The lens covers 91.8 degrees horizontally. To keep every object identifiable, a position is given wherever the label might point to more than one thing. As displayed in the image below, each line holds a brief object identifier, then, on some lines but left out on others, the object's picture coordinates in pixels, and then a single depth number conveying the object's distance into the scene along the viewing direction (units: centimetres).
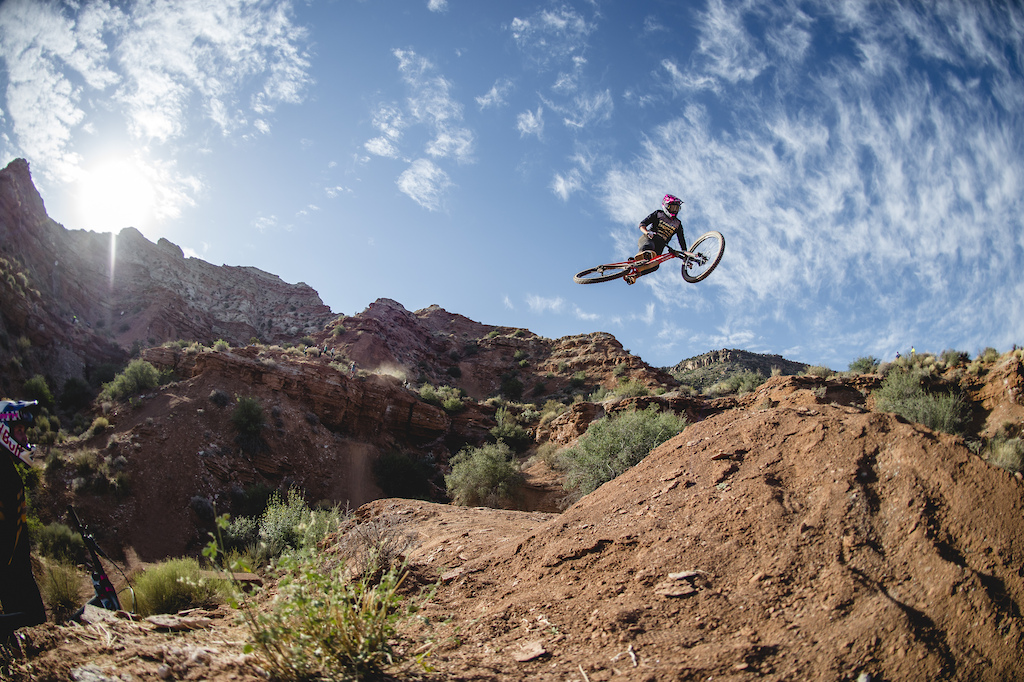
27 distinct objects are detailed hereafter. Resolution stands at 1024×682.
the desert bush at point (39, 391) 2759
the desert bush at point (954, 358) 1869
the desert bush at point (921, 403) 1469
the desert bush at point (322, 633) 314
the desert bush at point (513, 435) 2830
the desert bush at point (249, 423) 2292
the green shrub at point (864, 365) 2442
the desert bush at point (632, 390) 2940
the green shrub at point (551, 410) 3002
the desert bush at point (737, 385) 2728
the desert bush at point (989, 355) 1734
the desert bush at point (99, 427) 2077
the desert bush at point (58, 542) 1366
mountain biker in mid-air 956
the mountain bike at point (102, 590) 646
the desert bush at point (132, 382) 2455
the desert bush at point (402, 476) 2439
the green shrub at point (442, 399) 3281
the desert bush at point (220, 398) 2417
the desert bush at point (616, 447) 1495
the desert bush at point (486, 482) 1875
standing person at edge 371
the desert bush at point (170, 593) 639
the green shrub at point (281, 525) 1159
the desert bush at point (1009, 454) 1127
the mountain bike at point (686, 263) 987
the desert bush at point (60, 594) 865
